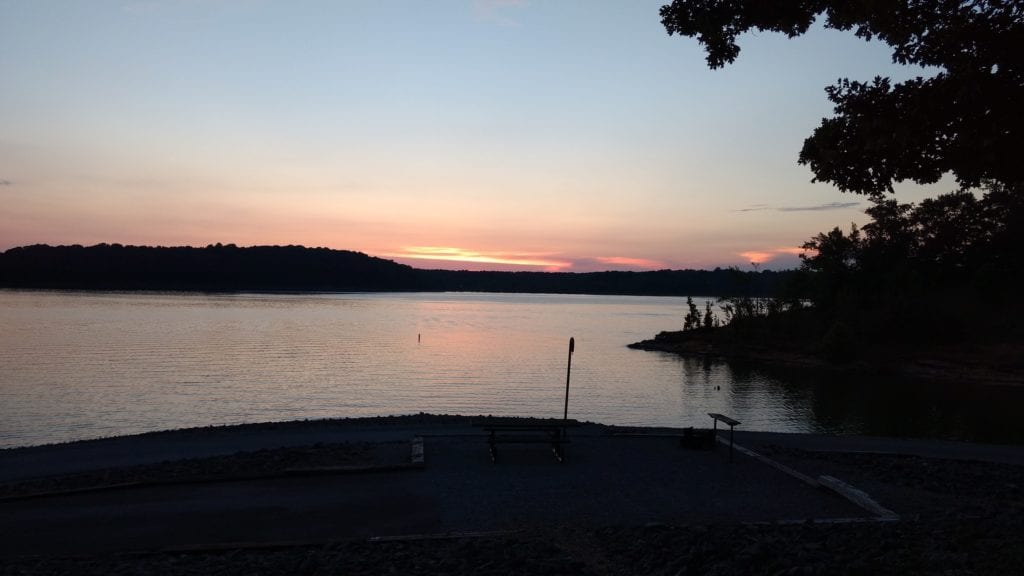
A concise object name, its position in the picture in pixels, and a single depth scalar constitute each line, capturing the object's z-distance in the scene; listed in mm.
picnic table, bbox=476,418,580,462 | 15031
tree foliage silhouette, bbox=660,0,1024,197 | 7539
